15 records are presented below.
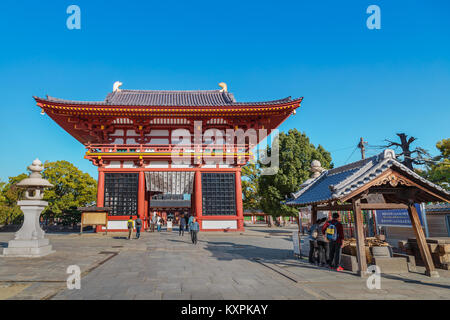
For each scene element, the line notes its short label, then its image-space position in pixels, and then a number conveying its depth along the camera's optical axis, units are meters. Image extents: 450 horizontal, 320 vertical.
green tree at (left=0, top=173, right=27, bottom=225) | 23.80
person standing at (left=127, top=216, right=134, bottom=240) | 15.02
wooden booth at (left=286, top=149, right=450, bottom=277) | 6.31
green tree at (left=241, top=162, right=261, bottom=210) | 34.34
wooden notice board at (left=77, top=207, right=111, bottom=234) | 16.73
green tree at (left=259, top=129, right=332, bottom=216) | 23.27
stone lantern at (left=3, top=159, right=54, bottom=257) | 9.38
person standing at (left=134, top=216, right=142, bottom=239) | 15.43
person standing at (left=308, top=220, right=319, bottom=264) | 8.17
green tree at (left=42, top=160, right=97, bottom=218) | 24.78
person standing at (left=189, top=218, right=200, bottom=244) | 12.99
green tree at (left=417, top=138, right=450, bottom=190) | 19.00
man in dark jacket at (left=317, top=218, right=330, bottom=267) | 7.64
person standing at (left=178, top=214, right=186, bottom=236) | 17.74
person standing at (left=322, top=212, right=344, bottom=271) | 7.16
